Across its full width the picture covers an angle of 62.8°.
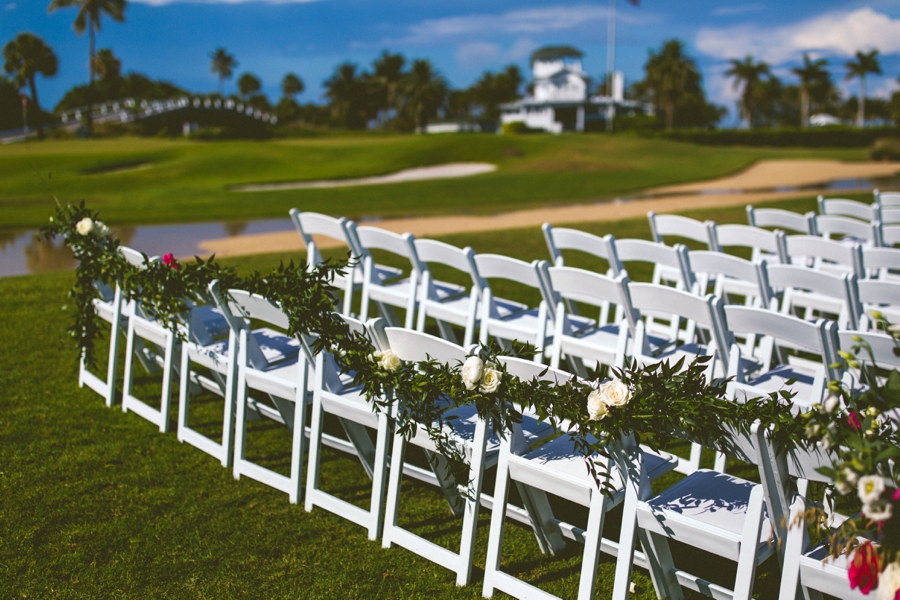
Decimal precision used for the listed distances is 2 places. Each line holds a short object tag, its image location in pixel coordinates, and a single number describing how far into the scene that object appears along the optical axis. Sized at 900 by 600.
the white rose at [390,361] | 3.05
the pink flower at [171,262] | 4.21
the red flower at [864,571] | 1.74
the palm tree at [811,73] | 85.00
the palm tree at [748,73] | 97.44
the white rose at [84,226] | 4.70
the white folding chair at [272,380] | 3.68
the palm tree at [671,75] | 80.12
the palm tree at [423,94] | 89.75
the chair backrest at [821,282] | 4.24
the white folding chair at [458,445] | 2.99
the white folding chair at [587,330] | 4.20
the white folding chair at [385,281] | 5.59
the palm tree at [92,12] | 64.88
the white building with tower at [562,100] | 88.00
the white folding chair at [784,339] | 3.13
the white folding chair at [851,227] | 7.05
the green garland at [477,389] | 2.46
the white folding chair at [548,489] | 2.70
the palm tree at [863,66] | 86.69
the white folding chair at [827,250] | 5.39
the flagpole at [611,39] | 60.62
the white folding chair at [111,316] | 4.76
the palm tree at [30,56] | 62.50
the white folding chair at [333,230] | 6.02
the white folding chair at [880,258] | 5.32
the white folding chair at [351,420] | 3.29
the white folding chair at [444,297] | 5.09
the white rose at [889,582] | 1.74
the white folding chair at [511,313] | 4.70
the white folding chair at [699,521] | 2.46
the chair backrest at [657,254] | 5.14
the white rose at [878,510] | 1.67
